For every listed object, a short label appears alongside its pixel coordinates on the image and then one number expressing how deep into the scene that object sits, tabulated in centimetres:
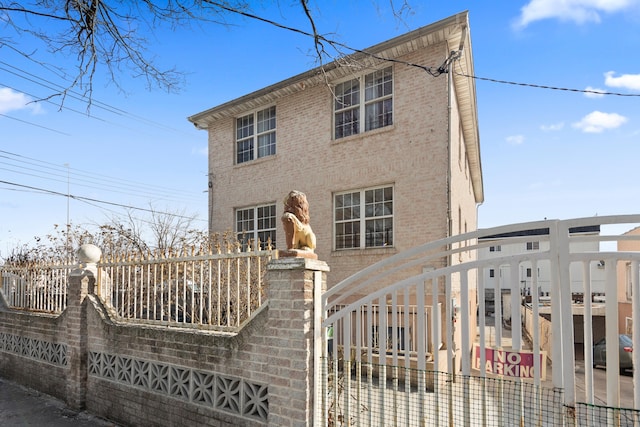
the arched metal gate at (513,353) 288
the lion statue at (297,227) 412
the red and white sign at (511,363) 306
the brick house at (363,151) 948
